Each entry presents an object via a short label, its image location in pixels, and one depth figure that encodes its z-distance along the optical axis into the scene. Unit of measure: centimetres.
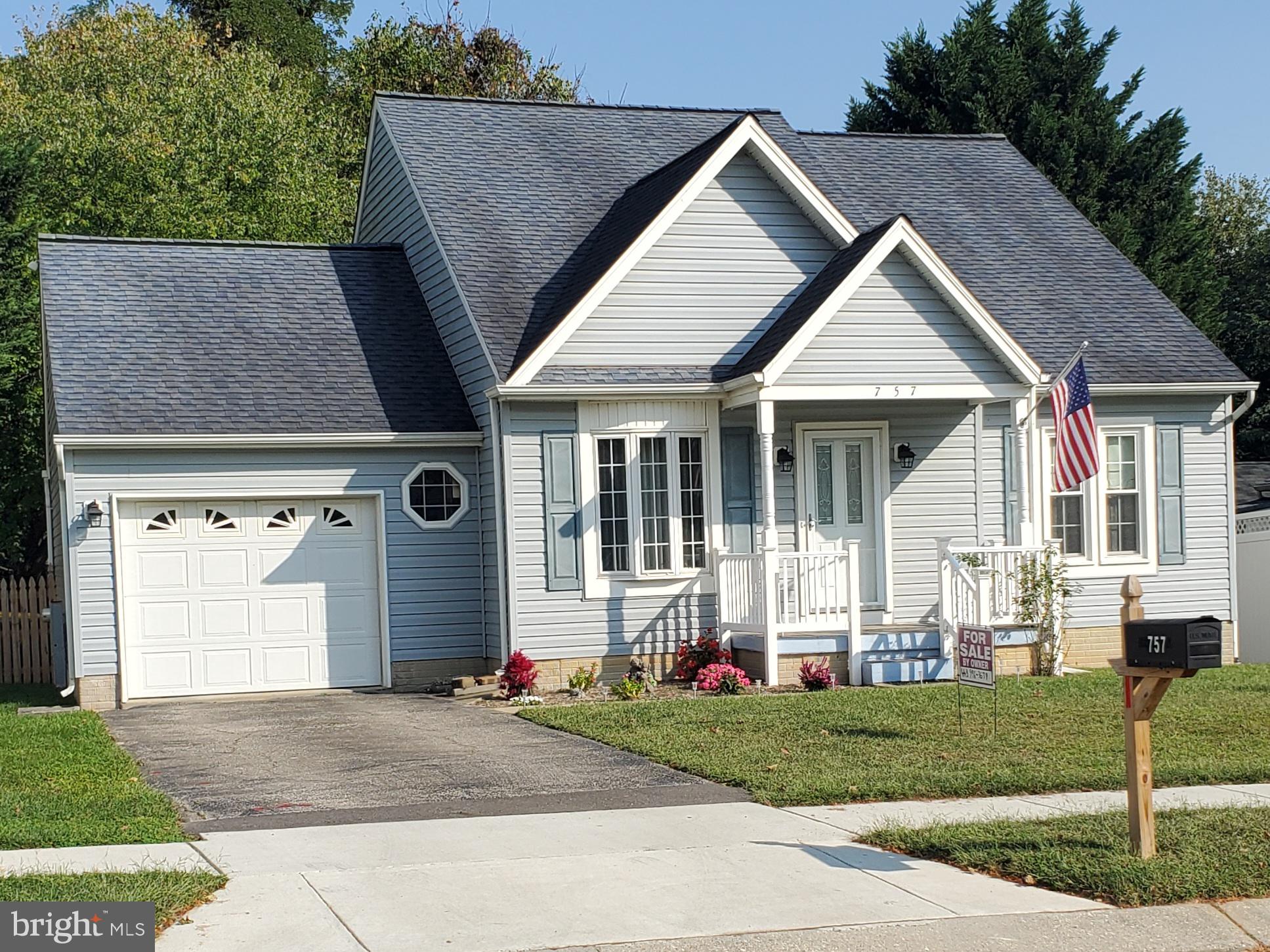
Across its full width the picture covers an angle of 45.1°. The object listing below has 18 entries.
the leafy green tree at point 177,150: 2870
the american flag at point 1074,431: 1579
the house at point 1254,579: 2138
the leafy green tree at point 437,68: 3997
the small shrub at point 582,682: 1620
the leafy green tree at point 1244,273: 3384
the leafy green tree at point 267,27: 4331
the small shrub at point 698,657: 1656
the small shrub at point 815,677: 1609
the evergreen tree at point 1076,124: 3231
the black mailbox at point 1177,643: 725
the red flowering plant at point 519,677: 1590
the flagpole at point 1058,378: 1593
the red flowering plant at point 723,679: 1599
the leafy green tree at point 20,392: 2369
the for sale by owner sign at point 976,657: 1196
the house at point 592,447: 1642
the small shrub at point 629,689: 1567
